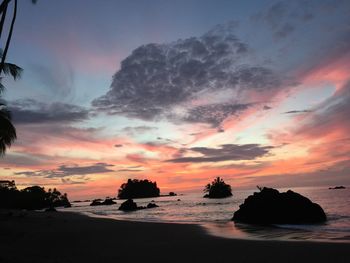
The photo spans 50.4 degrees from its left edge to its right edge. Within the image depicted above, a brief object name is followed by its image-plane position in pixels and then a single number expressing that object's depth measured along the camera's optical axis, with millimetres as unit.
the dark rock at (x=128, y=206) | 82312
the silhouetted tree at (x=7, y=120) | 18497
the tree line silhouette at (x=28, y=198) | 67800
